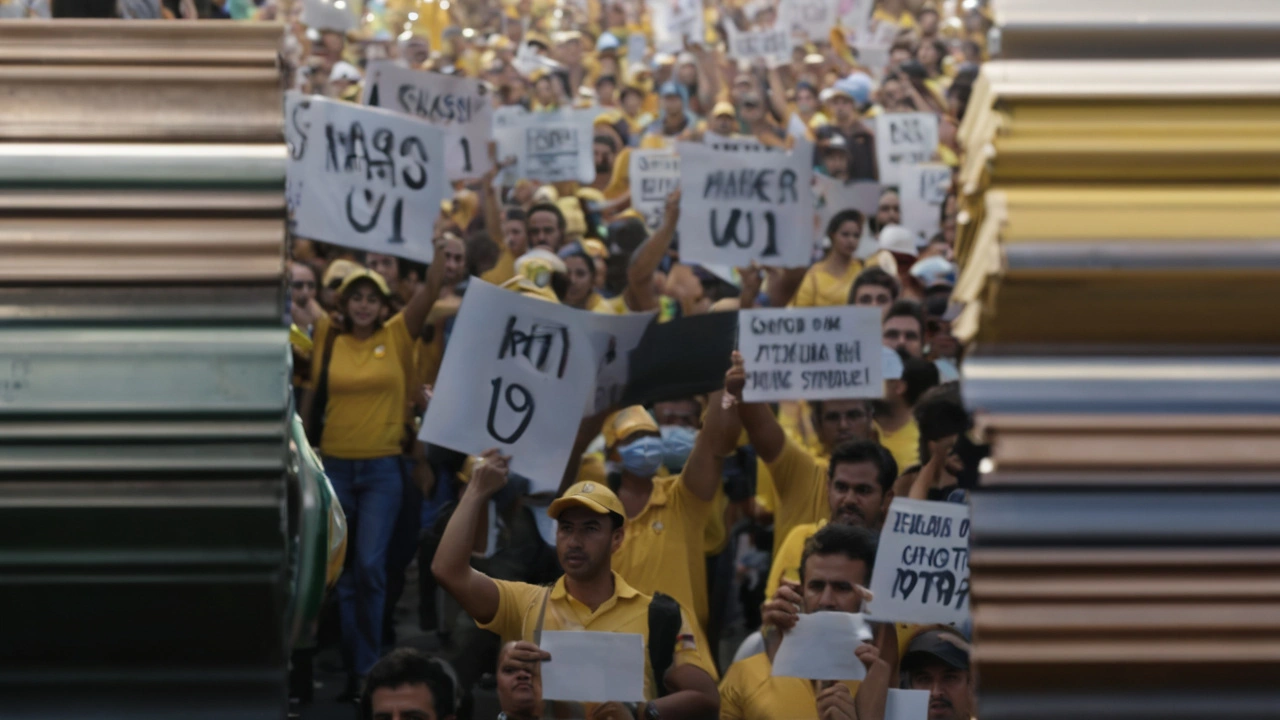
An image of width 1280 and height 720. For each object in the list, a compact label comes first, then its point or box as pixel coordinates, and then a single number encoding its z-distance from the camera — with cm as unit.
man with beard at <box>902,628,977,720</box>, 1137
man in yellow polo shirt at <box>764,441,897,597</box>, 1374
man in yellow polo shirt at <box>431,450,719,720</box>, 1181
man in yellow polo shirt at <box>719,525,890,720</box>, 1178
